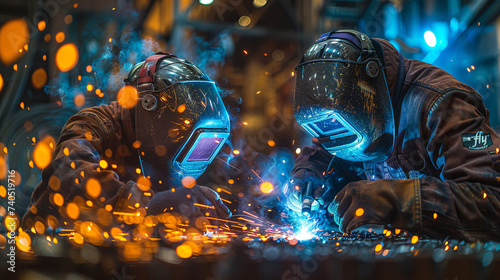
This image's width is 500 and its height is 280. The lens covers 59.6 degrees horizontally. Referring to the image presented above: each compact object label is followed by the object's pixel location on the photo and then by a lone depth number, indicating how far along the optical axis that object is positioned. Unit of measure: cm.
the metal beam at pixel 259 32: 442
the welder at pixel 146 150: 167
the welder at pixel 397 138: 137
